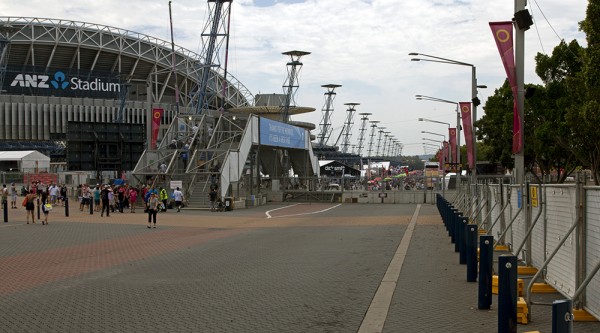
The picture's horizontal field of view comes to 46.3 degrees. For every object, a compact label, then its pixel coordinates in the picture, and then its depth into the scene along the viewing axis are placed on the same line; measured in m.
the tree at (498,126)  45.88
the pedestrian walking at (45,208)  28.90
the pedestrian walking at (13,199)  45.22
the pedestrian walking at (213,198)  41.94
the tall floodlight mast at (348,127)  159.88
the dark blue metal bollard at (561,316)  4.55
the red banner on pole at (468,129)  30.45
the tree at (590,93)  22.14
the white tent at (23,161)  73.69
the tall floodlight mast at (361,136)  186.34
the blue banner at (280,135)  49.05
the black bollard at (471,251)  12.02
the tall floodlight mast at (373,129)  188.93
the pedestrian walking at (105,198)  36.12
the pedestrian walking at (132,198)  41.44
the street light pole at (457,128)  47.12
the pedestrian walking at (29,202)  29.28
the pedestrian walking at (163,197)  40.88
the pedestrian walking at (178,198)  41.00
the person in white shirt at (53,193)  45.28
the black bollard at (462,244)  14.85
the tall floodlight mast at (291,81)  93.25
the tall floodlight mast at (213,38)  67.62
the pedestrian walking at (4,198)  32.00
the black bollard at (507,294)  7.39
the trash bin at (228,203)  42.19
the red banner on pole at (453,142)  47.06
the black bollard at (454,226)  17.44
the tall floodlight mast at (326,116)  129.95
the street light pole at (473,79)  32.95
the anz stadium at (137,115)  43.88
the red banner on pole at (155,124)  51.25
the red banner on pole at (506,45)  15.71
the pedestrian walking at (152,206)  27.28
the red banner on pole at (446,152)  60.22
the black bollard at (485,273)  9.59
